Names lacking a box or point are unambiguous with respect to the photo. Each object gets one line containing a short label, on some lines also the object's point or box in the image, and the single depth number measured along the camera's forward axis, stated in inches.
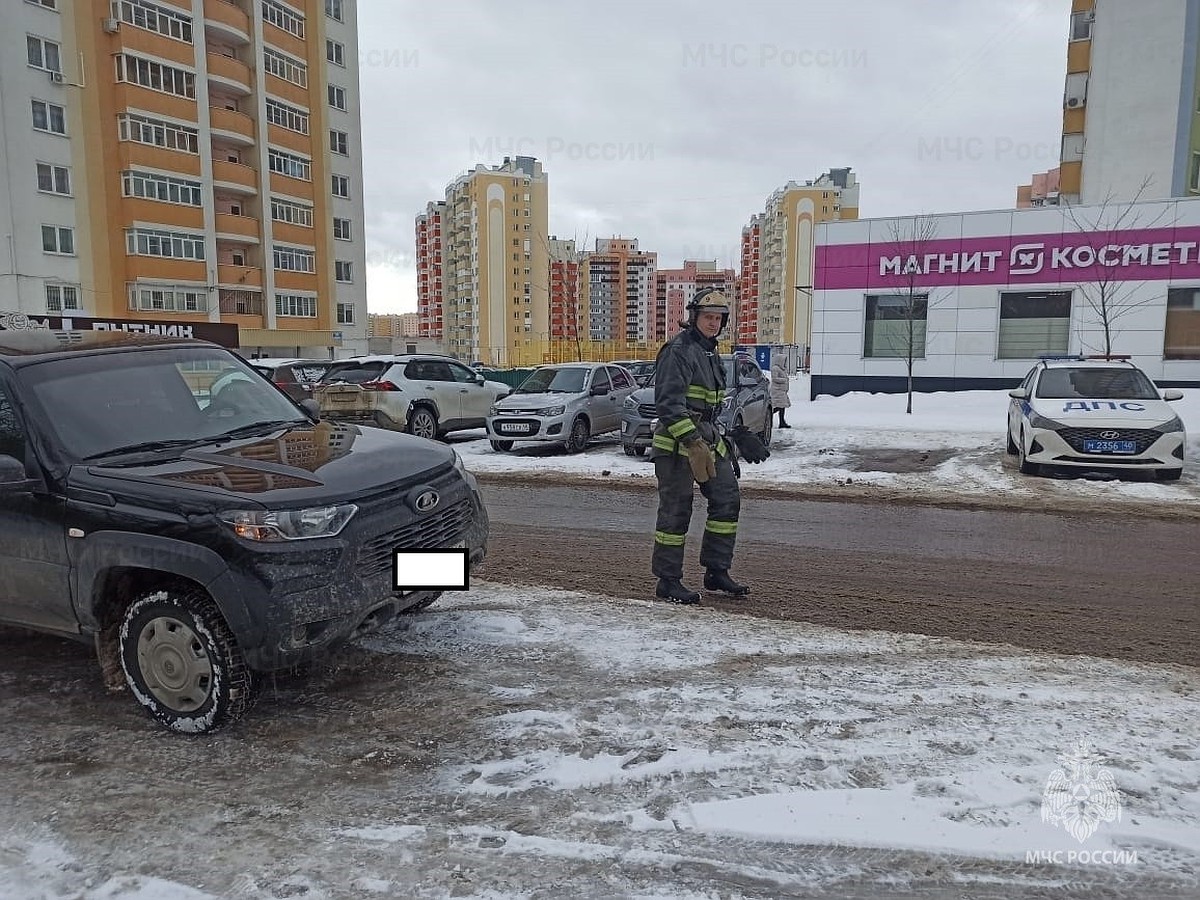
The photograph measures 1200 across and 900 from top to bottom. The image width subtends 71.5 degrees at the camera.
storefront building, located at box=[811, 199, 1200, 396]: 864.9
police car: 414.3
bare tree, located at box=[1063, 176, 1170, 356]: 864.9
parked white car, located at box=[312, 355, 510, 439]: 572.1
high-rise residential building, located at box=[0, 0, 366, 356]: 1437.0
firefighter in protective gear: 210.4
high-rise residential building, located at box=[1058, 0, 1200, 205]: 1326.3
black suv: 138.9
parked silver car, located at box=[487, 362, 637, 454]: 549.3
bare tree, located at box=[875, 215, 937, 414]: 936.9
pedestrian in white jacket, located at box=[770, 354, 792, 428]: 673.6
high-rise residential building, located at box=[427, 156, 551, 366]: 4163.4
